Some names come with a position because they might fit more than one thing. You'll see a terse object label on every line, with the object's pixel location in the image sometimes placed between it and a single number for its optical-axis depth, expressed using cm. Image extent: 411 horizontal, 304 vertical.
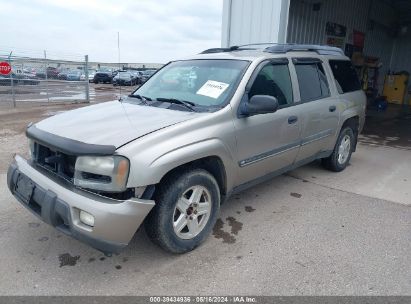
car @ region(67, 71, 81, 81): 2065
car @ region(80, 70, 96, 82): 2401
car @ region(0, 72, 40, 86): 1377
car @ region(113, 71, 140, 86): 2790
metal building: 727
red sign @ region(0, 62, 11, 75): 1218
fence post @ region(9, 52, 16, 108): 1188
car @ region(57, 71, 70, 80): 1742
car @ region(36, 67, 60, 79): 1543
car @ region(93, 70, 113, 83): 3123
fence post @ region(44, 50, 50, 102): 1378
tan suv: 255
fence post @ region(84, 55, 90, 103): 1430
